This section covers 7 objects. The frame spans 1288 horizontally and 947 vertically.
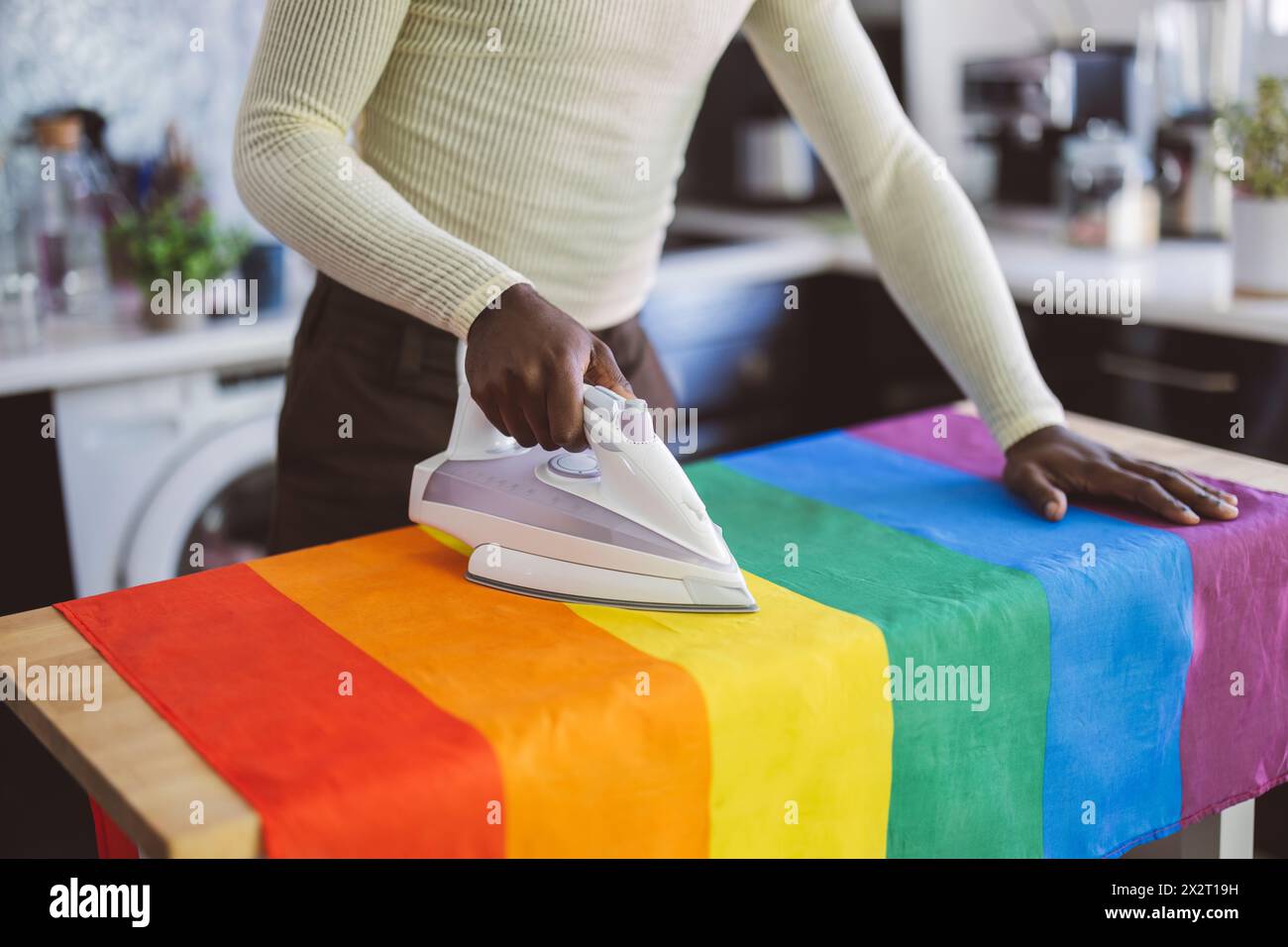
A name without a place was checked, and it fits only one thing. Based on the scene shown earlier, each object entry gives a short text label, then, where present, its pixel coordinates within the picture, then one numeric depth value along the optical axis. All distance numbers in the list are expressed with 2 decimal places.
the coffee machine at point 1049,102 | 2.64
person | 1.08
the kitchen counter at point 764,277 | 1.96
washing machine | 1.98
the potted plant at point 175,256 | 2.09
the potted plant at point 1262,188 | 2.09
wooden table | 0.74
